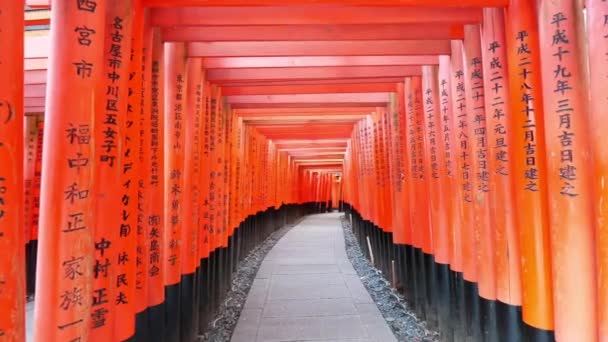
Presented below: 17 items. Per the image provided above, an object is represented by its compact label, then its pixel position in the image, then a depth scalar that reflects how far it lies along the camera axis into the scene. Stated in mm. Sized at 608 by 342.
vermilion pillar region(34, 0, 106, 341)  1621
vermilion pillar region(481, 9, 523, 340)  2506
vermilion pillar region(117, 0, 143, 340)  2135
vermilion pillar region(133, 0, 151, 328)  2400
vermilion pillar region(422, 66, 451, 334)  3822
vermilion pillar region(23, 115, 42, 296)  6766
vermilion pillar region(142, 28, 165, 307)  2891
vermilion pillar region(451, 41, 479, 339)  3143
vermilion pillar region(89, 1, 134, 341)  1929
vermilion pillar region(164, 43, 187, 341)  3373
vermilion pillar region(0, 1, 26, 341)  1270
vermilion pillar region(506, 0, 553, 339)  2197
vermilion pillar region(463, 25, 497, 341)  2809
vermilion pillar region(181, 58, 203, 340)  3902
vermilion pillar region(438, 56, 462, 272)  3525
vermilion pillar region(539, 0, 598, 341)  1916
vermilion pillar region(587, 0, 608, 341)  1712
